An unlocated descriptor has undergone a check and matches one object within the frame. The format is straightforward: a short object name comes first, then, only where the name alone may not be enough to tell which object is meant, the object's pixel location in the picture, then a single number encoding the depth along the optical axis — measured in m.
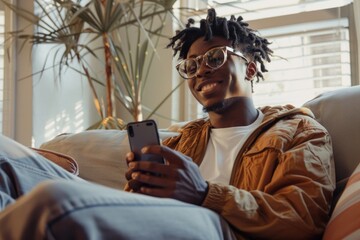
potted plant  2.25
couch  0.99
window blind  2.20
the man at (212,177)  0.57
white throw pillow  1.62
